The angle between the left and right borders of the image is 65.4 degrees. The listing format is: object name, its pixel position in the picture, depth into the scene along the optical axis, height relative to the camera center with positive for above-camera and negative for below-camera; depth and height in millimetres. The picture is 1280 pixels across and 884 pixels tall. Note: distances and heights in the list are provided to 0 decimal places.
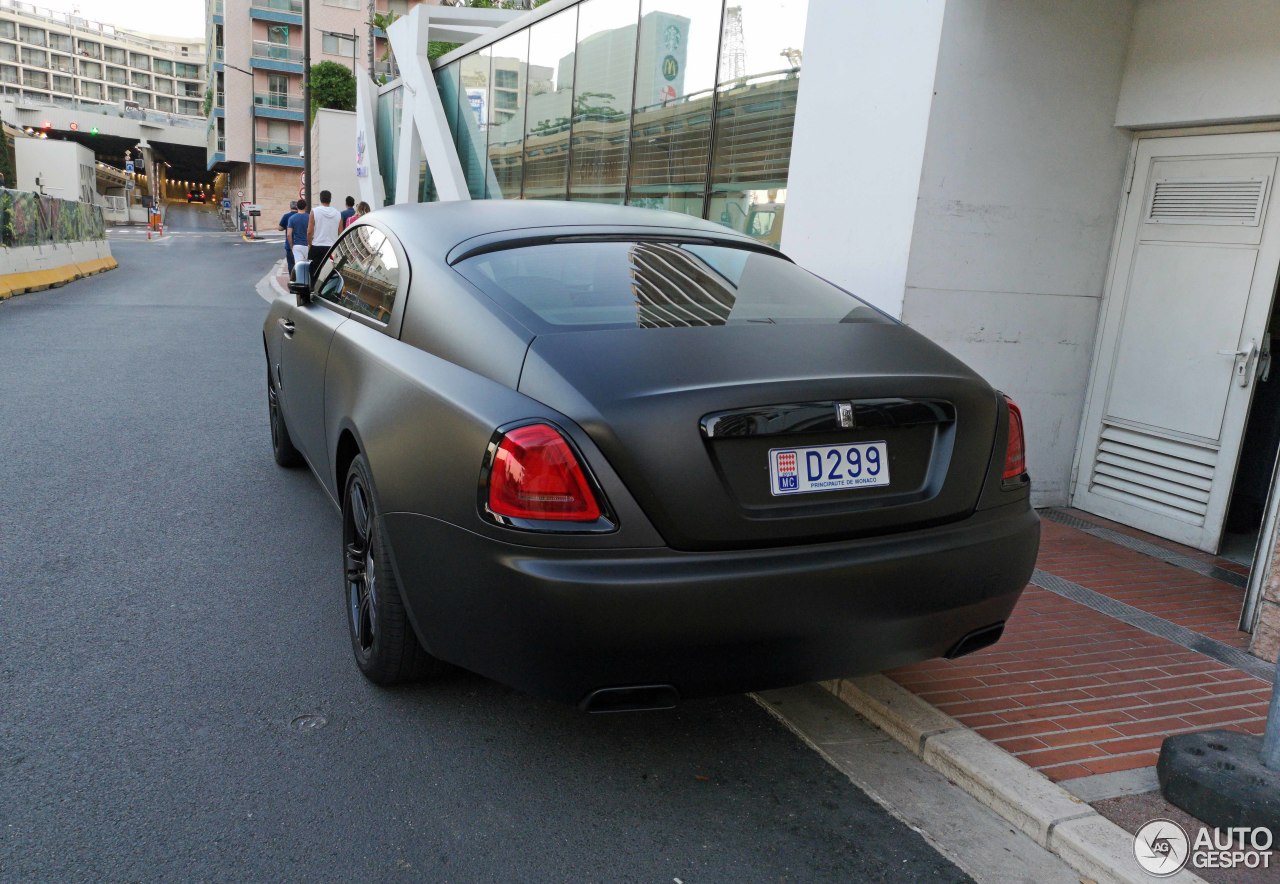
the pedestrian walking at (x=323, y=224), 16516 -222
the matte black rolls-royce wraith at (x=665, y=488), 2465 -640
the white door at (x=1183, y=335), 5242 -286
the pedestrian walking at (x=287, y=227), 18891 -374
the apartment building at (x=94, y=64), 158875 +21149
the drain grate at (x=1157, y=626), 3920 -1449
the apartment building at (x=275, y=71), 74750 +10149
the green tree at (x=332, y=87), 62759 +7713
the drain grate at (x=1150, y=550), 5066 -1444
